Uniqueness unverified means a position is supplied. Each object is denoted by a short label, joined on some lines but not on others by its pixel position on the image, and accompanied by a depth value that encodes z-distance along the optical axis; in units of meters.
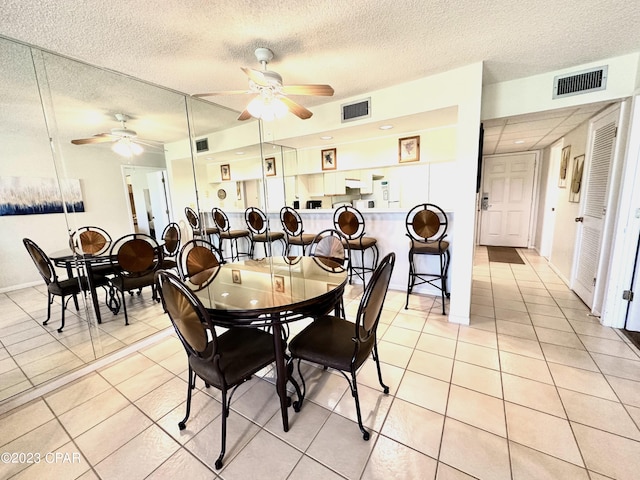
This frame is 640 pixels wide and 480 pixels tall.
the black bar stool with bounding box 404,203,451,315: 2.65
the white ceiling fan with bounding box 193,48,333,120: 1.88
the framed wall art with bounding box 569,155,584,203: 3.23
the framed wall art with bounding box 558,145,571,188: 3.91
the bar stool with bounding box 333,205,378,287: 3.01
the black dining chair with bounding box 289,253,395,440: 1.32
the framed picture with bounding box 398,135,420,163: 4.03
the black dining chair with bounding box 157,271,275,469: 1.19
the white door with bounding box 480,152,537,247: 5.57
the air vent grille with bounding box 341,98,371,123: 2.91
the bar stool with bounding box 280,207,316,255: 3.45
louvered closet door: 2.56
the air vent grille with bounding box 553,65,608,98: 2.26
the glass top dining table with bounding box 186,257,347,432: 1.35
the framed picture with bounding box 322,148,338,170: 4.76
